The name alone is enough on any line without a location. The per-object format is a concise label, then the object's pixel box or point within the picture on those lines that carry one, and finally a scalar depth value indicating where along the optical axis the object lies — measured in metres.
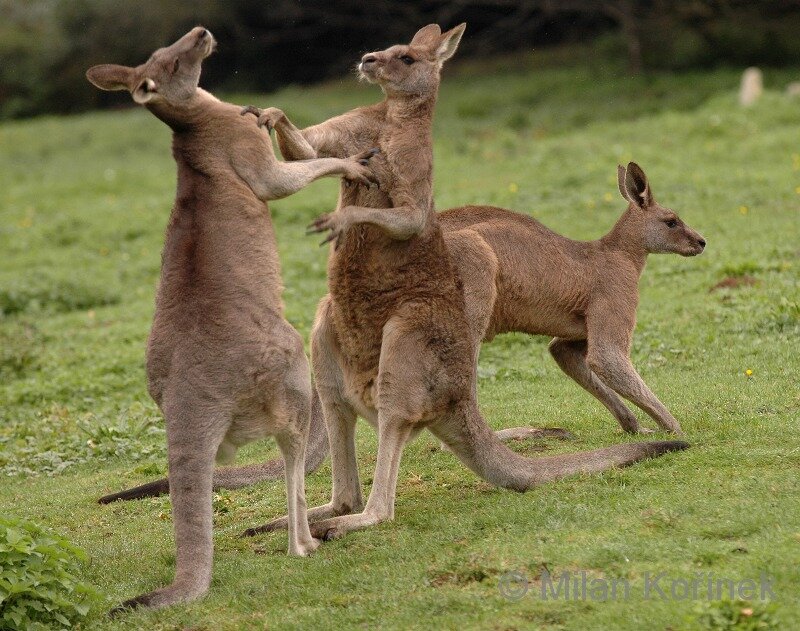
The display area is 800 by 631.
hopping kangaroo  14.09
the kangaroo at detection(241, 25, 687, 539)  12.11
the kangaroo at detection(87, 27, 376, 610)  10.71
